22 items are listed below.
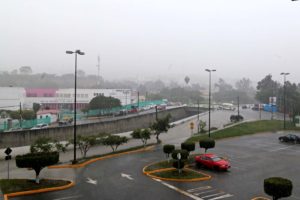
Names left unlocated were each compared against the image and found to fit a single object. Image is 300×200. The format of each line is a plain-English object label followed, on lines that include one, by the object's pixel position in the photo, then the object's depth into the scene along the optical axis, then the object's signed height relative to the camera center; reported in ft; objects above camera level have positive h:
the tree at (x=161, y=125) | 100.96 -12.48
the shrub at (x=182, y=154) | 61.49 -14.88
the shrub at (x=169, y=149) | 70.01 -15.48
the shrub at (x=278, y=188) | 39.87 -15.07
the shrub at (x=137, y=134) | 94.36 -15.25
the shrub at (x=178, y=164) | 60.01 -17.11
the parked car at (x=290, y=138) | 103.45 -17.94
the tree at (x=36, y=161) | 51.80 -14.47
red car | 64.74 -18.01
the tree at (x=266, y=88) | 266.06 +9.45
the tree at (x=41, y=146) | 72.37 -15.73
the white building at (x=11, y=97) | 220.68 -3.69
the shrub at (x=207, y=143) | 76.75 -15.02
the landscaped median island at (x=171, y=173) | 57.69 -19.63
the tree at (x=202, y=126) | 131.33 -16.47
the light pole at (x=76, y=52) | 69.82 +12.00
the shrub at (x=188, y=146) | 72.29 -15.06
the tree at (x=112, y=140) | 85.08 -16.00
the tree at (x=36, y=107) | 212.41 -11.98
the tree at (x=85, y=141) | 80.97 -15.72
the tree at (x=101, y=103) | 203.17 -7.31
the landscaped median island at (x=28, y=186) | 49.01 -19.69
